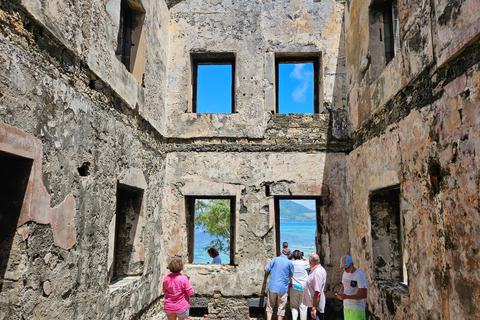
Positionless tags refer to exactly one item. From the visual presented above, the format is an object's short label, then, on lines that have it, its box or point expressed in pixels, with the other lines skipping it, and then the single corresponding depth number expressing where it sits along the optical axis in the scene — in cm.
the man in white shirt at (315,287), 480
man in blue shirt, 557
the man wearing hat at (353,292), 416
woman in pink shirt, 446
